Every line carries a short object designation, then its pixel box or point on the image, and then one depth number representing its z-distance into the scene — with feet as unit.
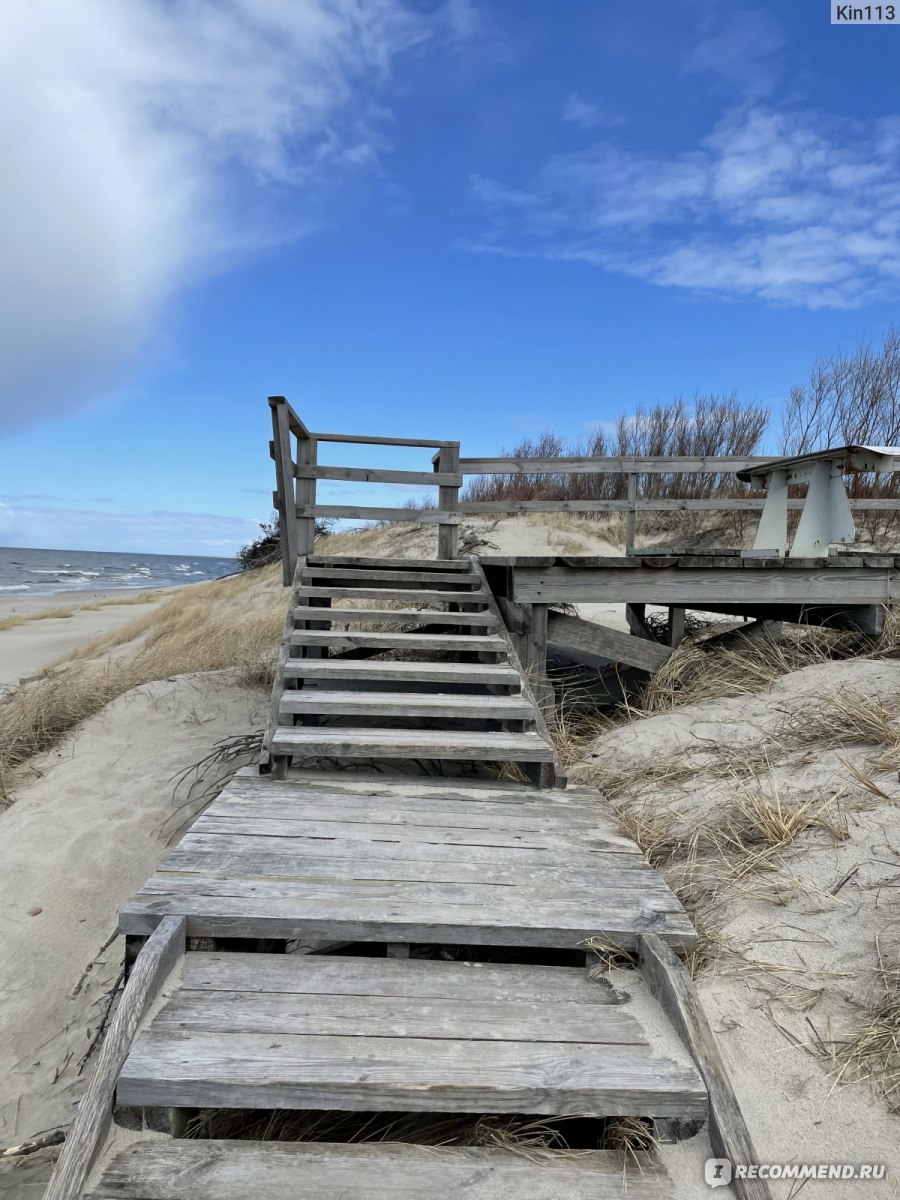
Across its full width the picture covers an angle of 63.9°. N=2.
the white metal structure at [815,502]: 19.43
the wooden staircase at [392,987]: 5.43
